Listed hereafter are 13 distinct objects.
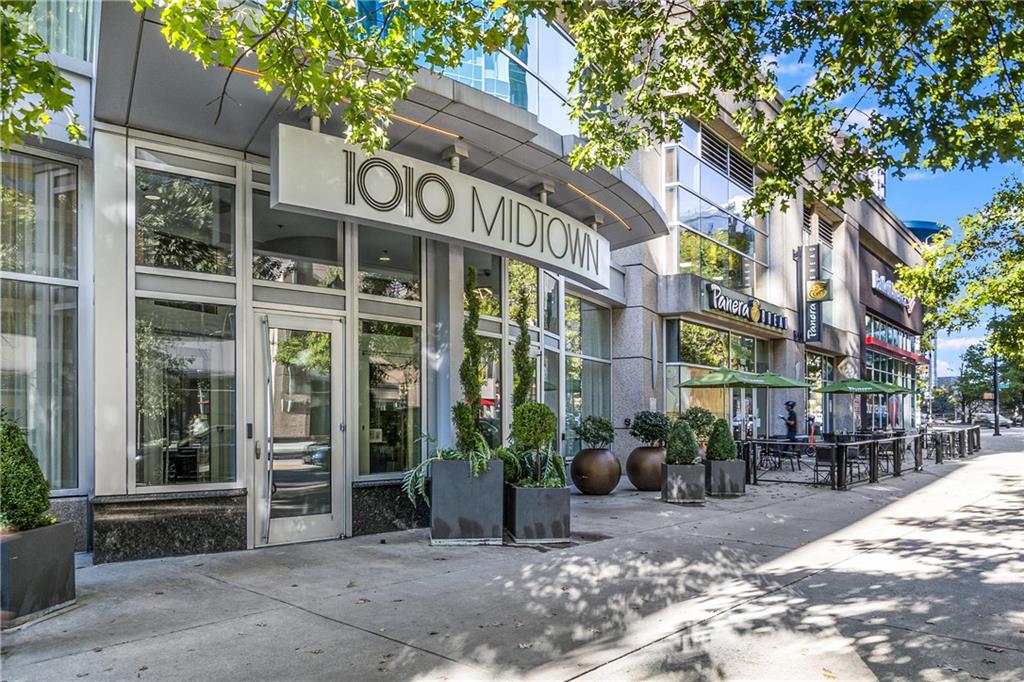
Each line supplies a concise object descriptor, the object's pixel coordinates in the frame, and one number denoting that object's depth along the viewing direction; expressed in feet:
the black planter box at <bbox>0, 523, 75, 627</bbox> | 17.16
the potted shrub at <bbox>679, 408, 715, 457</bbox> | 53.36
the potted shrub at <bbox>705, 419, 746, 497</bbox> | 42.86
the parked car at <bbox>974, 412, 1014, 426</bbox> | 227.98
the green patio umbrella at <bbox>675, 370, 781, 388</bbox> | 56.44
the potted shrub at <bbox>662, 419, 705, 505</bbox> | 39.83
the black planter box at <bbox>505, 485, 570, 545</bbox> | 28.19
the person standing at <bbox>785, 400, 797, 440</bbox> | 75.05
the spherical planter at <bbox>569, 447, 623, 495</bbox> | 43.16
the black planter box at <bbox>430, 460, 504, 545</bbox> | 27.61
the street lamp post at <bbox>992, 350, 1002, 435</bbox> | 149.50
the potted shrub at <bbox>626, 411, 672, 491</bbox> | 45.91
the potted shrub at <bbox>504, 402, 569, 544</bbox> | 28.25
